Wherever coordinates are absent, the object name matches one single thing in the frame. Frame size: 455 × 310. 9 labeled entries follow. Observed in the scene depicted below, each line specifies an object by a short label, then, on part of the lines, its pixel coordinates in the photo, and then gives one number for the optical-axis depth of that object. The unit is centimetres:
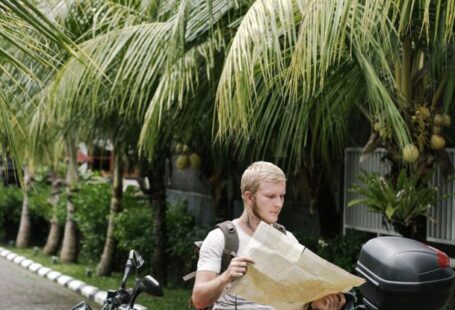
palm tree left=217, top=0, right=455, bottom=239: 513
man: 367
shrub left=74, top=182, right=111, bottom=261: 1476
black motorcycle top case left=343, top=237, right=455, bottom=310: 350
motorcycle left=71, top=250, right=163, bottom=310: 497
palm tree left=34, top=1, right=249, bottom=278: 722
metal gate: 854
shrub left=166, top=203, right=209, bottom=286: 1227
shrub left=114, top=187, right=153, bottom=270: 1290
